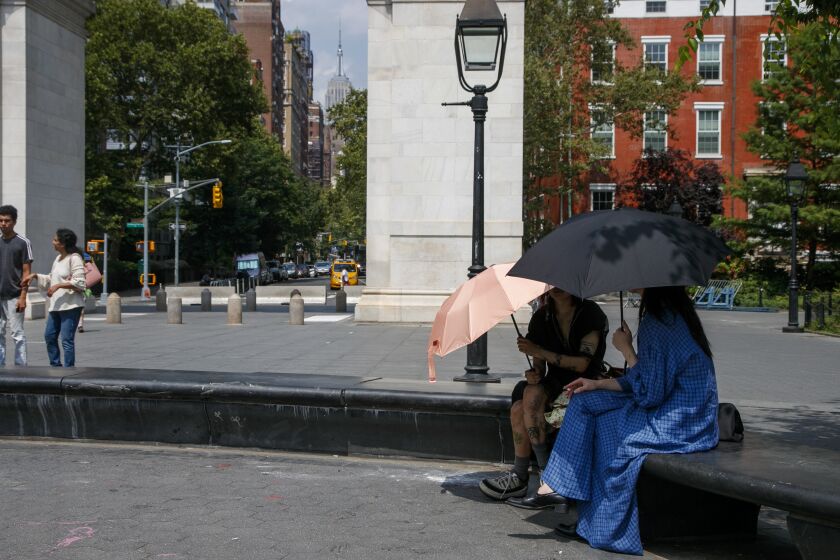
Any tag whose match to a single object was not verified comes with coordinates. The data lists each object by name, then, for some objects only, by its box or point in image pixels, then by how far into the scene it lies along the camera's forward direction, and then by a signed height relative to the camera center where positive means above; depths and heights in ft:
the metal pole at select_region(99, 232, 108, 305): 150.62 -3.89
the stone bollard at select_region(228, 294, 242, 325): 81.15 -4.10
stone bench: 15.72 -3.80
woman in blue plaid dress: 18.79 -3.00
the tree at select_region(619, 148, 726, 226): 156.04 +11.81
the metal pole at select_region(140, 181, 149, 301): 161.91 +1.35
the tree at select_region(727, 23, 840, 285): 120.47 +10.42
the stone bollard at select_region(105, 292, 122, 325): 81.41 -4.19
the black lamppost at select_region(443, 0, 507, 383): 35.32 +7.28
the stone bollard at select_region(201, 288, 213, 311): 109.91 -4.50
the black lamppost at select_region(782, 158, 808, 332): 80.07 +5.32
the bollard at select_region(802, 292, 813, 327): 83.43 -3.87
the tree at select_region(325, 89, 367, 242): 174.86 +19.37
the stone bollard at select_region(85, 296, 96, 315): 98.72 -4.52
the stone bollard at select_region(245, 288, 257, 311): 112.47 -4.49
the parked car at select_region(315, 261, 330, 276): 341.21 -3.31
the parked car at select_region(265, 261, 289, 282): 261.65 -3.13
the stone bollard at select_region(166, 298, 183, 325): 81.41 -4.33
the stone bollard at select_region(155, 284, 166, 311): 110.52 -4.57
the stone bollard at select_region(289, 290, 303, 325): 79.92 -4.01
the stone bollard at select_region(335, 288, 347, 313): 104.06 -4.30
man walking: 36.96 -0.59
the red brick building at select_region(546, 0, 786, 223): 178.91 +30.11
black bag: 20.07 -3.24
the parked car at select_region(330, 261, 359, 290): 224.94 -2.37
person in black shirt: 21.70 -2.02
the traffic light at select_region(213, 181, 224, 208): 172.04 +10.76
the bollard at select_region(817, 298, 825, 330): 80.50 -4.33
